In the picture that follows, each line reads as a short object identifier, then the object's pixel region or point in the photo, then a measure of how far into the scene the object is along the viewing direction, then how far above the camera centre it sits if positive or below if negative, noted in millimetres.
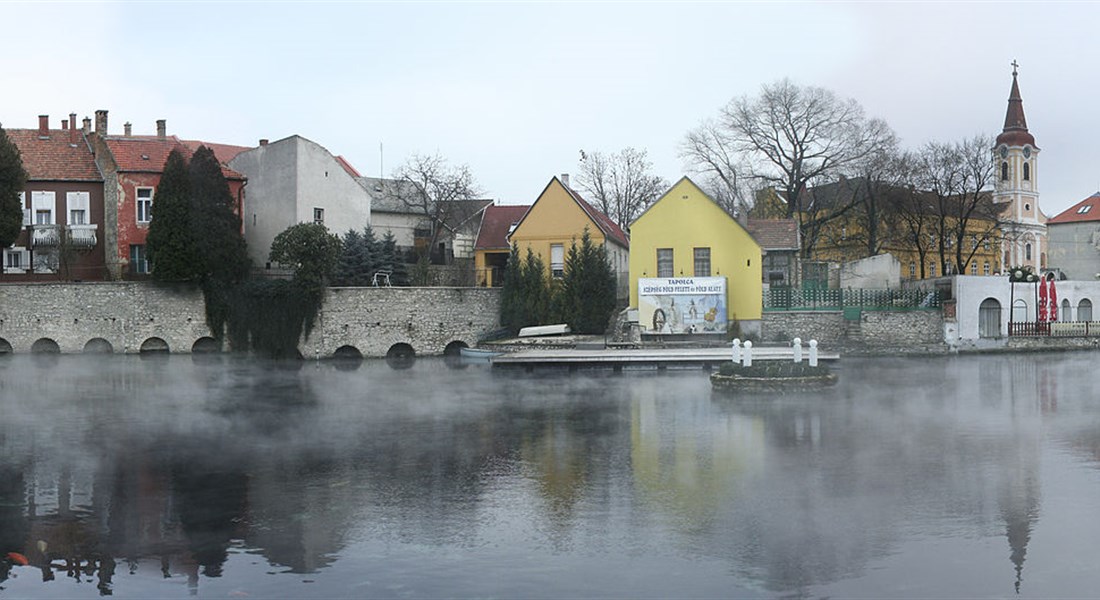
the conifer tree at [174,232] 42594 +4159
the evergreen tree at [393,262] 47312 +3023
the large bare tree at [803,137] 50781 +9366
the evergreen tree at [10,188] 41438 +6057
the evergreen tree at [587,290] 43406 +1425
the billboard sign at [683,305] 41062 +634
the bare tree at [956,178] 53438 +7512
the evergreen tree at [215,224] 42719 +4505
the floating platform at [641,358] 35031 -1310
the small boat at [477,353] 41059 -1222
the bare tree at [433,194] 62094 +8325
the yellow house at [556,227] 45188 +4380
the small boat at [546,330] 42531 -320
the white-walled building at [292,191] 47219 +6607
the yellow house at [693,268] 41156 +2246
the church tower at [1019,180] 76500 +10424
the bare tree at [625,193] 69562 +9116
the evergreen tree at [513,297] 44062 +1172
